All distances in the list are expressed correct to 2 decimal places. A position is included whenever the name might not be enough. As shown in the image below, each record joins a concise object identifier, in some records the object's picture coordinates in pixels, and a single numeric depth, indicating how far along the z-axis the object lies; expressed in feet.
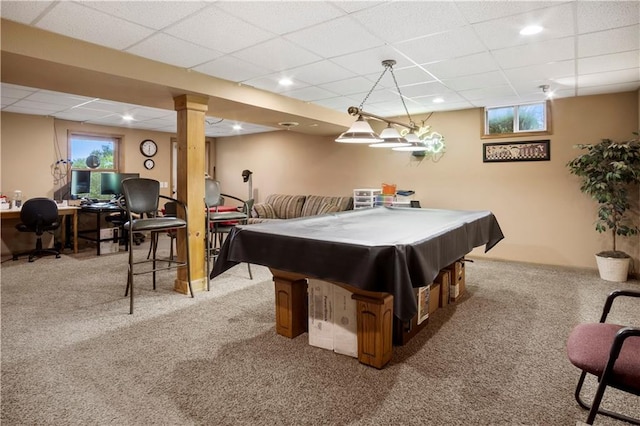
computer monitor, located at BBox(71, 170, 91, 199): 22.43
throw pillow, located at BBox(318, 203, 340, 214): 23.09
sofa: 23.92
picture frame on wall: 17.75
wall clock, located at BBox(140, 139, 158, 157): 26.91
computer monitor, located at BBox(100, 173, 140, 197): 23.21
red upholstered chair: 4.82
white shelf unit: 21.45
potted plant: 14.55
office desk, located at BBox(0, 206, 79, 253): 18.65
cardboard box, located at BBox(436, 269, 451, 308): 11.66
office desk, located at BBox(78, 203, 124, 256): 20.11
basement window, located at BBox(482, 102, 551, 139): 17.95
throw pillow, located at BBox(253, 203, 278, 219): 26.00
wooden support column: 13.34
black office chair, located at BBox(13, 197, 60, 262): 18.16
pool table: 6.94
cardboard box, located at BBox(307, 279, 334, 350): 8.89
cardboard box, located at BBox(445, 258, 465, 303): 12.30
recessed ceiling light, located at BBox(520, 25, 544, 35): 9.63
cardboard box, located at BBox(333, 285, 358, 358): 8.55
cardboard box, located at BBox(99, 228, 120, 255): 20.75
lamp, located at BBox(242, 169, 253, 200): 28.66
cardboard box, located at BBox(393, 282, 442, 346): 9.18
